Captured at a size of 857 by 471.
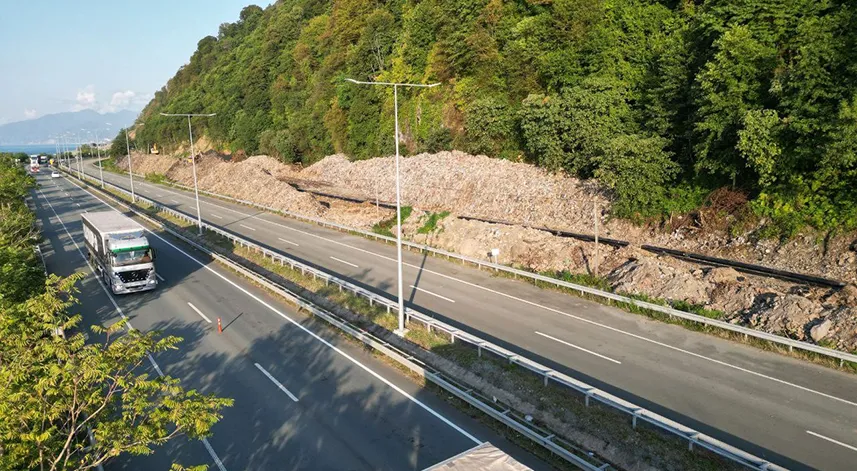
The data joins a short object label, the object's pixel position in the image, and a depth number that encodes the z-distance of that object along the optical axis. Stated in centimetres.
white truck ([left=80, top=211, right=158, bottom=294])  2669
